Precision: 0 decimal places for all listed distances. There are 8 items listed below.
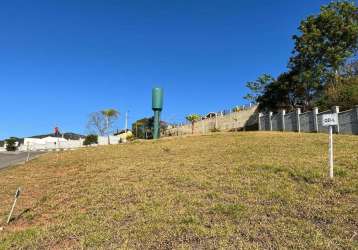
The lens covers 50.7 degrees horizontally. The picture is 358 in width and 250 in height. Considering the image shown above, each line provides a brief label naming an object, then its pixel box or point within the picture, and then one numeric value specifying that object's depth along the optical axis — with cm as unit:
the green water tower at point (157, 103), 3556
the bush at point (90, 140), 6118
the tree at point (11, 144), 6771
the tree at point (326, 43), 3669
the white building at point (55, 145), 6206
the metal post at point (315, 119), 2722
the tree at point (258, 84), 4397
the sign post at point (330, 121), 860
